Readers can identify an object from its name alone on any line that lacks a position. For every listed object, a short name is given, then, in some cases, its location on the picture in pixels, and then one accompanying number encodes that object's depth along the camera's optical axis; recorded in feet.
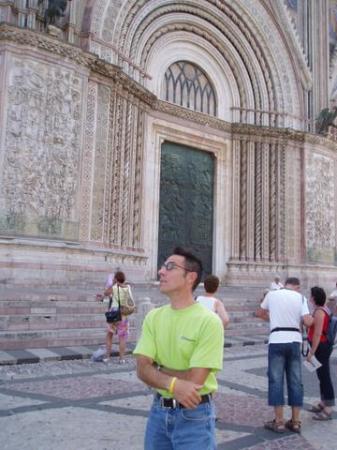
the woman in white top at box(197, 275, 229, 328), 16.63
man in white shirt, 14.55
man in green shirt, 6.96
